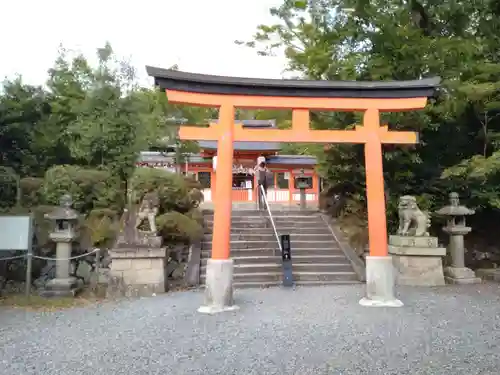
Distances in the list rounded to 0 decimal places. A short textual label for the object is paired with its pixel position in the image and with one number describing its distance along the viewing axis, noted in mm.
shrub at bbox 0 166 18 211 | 12438
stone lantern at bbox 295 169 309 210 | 15995
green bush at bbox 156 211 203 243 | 10281
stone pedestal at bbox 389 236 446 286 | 9531
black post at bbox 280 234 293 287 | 9367
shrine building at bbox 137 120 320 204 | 20531
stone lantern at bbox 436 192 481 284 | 9883
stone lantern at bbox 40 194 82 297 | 8766
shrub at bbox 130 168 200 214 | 11031
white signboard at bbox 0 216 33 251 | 8078
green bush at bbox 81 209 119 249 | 10562
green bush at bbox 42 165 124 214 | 11773
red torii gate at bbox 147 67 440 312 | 7199
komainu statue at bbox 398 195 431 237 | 9633
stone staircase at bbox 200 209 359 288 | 9789
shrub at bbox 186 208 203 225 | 11352
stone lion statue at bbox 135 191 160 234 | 9312
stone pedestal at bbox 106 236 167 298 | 8727
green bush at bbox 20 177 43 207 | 12750
